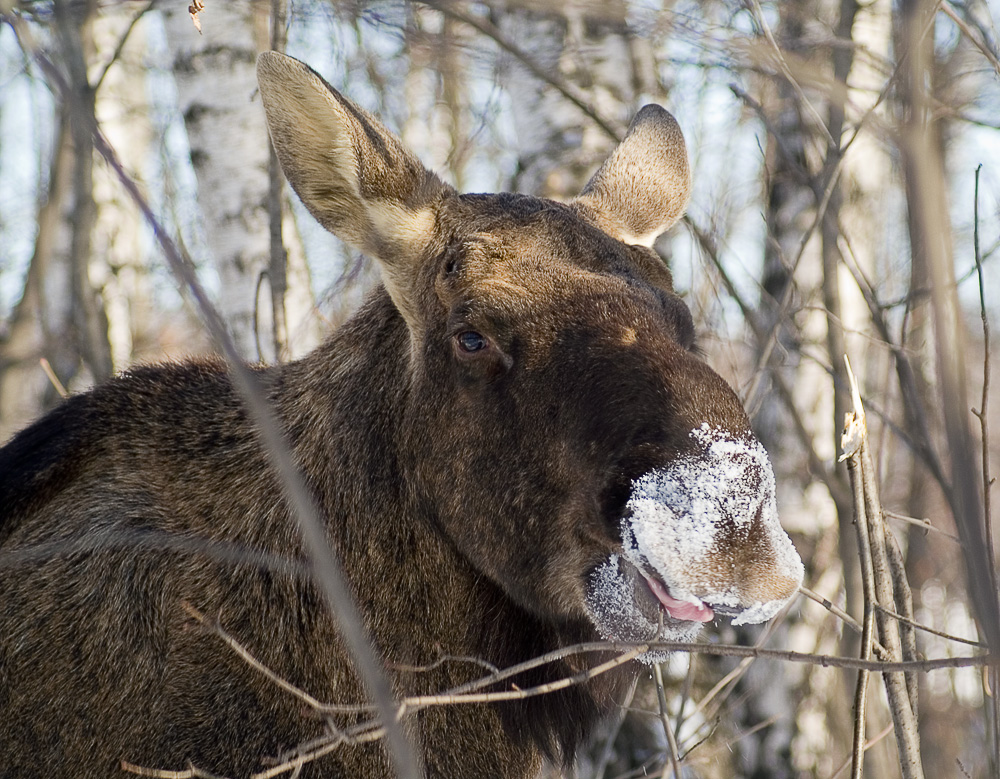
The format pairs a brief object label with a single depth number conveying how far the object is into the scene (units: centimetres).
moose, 595
